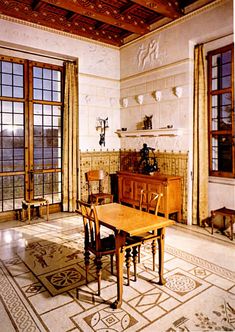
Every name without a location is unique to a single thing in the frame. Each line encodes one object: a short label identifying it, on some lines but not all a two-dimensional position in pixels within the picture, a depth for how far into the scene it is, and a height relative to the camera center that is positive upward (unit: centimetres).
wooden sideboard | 500 -46
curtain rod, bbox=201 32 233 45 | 467 +226
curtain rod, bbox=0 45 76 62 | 541 +234
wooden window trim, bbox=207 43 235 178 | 465 +98
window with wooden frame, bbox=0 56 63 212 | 546 +70
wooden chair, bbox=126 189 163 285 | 284 -81
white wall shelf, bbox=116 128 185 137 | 528 +69
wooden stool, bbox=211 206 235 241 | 435 -80
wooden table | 254 -59
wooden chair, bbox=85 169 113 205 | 578 -46
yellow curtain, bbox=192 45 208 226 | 499 +51
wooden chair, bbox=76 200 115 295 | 269 -85
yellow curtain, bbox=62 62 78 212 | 600 +59
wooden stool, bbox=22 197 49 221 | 527 -76
